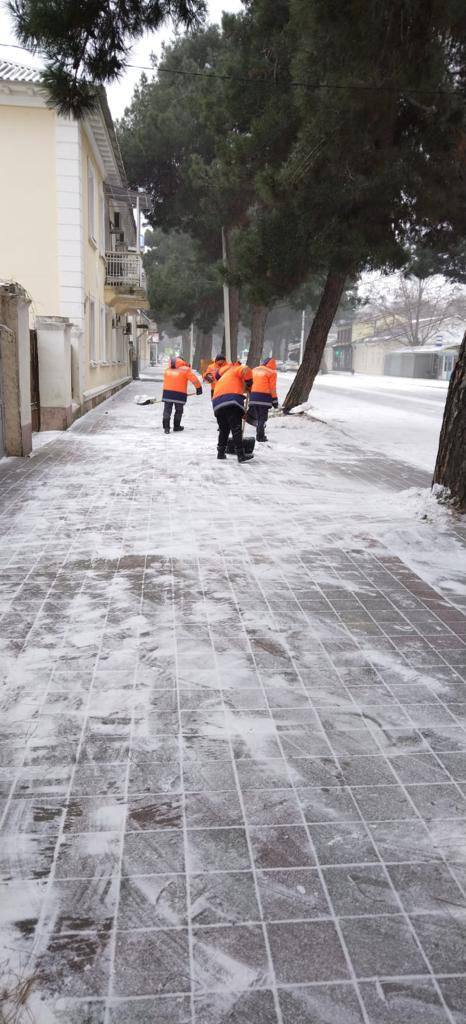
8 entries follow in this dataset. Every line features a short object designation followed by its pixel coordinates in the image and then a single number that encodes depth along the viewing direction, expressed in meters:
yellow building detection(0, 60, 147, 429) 15.35
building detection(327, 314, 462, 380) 56.56
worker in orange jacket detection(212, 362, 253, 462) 9.48
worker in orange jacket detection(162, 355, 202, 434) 12.52
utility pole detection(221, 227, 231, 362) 20.74
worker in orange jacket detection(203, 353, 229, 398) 11.85
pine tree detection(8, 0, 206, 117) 5.02
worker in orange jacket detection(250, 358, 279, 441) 12.06
